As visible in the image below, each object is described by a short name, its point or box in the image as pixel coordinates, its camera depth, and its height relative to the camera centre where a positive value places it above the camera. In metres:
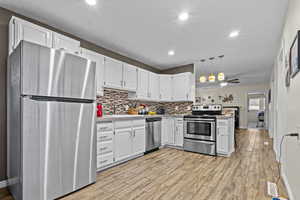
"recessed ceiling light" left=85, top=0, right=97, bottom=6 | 2.03 +1.32
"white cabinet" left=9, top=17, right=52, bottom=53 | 2.05 +0.95
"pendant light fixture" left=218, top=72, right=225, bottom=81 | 4.59 +0.72
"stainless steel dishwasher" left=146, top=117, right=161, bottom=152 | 3.83 -0.88
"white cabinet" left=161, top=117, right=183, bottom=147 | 4.29 -0.91
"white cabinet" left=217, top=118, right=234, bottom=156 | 3.54 -0.88
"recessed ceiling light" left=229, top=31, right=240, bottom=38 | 2.88 +1.29
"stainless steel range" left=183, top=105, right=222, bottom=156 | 3.72 -0.75
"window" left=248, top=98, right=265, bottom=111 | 12.01 -0.30
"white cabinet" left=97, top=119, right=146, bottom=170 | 2.70 -0.83
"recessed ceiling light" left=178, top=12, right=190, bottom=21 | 2.32 +1.31
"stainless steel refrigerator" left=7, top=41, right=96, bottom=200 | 1.66 -0.29
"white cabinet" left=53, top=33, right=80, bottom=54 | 2.41 +0.94
